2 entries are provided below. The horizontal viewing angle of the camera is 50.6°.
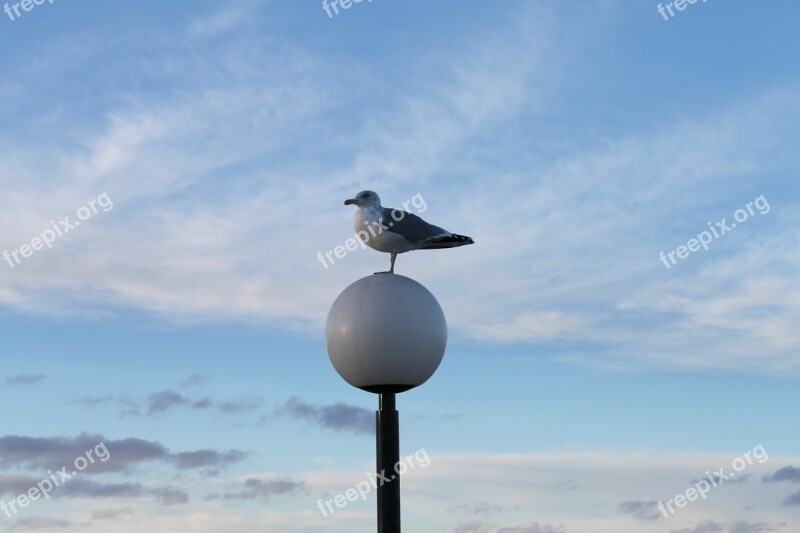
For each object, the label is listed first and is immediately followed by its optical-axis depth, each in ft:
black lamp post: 27.40
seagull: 32.14
